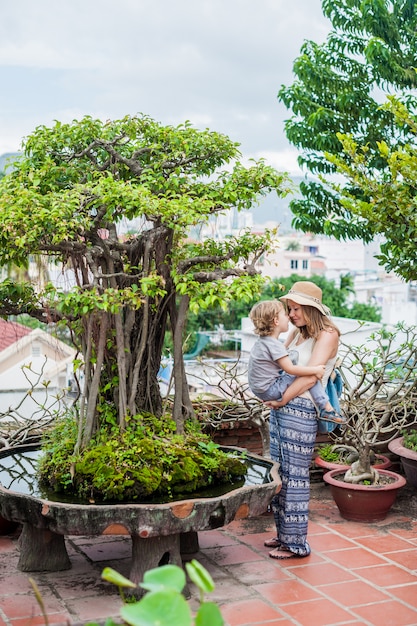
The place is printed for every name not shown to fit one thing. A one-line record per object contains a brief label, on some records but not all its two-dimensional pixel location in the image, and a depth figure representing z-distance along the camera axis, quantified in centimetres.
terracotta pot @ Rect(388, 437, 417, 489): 523
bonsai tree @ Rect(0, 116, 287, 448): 377
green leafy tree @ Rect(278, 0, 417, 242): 669
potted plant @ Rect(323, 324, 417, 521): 487
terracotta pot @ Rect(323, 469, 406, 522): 482
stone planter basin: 345
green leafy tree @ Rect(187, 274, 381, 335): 4584
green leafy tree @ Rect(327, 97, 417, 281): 477
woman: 414
